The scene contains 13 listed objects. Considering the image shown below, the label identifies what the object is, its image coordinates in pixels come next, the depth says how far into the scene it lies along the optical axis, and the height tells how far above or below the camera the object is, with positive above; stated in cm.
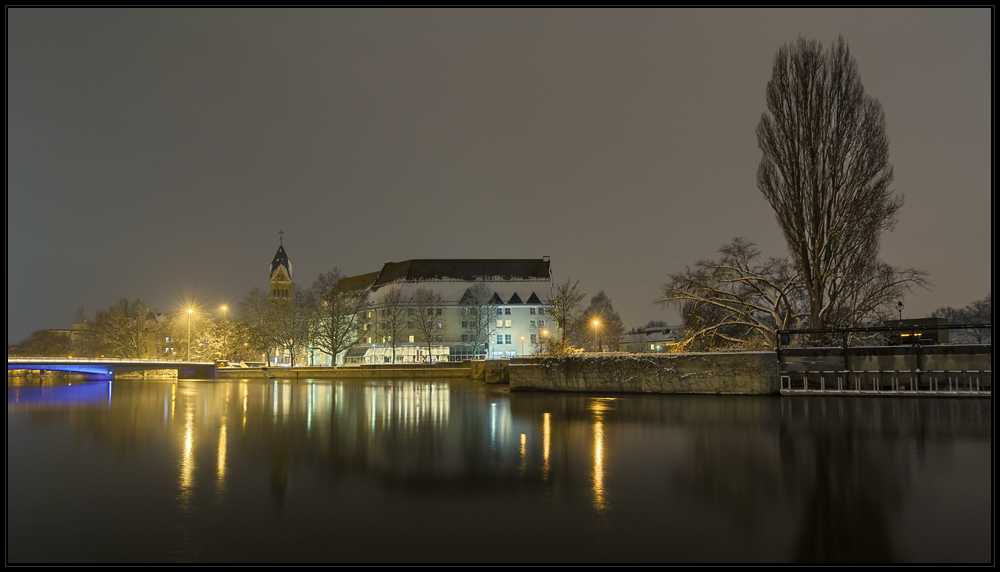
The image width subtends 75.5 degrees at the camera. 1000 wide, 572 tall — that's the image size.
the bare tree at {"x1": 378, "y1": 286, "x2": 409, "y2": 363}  8756 +285
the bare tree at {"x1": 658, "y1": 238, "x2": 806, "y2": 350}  3216 +179
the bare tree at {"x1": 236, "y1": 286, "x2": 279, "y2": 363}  7944 +233
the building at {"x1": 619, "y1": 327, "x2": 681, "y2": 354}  9900 -70
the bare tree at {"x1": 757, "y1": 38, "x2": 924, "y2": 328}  3016 +725
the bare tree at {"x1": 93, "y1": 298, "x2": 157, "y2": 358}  8938 +143
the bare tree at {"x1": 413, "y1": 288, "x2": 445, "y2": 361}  8994 +311
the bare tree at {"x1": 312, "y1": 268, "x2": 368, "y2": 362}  7509 +303
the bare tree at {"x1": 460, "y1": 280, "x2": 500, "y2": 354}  8956 +343
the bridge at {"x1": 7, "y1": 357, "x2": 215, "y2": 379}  5600 -238
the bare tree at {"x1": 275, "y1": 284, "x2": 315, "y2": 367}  7700 +172
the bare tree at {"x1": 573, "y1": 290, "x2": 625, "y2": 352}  9661 +124
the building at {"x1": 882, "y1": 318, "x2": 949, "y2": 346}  3065 -18
